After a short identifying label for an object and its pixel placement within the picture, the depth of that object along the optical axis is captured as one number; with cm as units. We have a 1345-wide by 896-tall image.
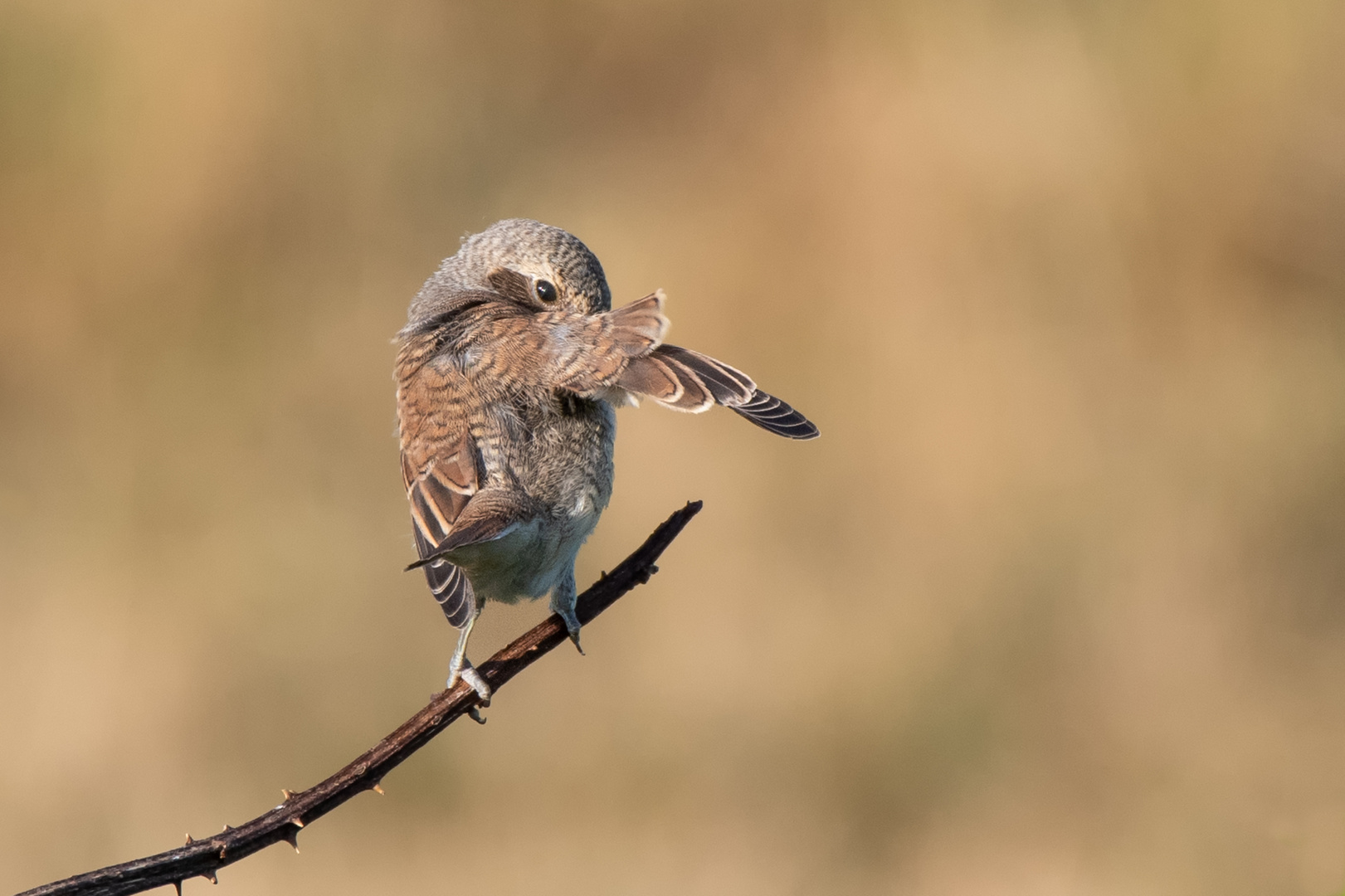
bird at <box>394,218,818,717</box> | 643
